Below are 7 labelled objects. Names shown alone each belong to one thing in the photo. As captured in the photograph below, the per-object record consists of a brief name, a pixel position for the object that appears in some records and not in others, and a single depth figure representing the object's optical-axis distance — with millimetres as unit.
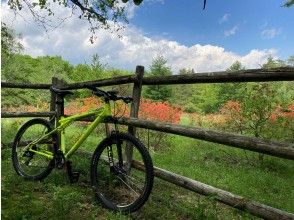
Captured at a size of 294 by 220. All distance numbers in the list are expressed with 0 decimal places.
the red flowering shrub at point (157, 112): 7835
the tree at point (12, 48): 15457
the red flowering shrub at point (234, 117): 6800
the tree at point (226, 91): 19234
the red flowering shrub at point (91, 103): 9130
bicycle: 2617
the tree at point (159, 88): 18052
